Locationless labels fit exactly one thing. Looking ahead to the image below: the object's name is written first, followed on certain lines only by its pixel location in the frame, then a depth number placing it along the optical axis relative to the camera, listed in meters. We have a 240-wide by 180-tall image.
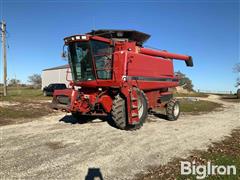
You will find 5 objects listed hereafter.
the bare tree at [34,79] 65.18
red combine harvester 6.91
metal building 33.82
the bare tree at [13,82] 60.15
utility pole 19.10
